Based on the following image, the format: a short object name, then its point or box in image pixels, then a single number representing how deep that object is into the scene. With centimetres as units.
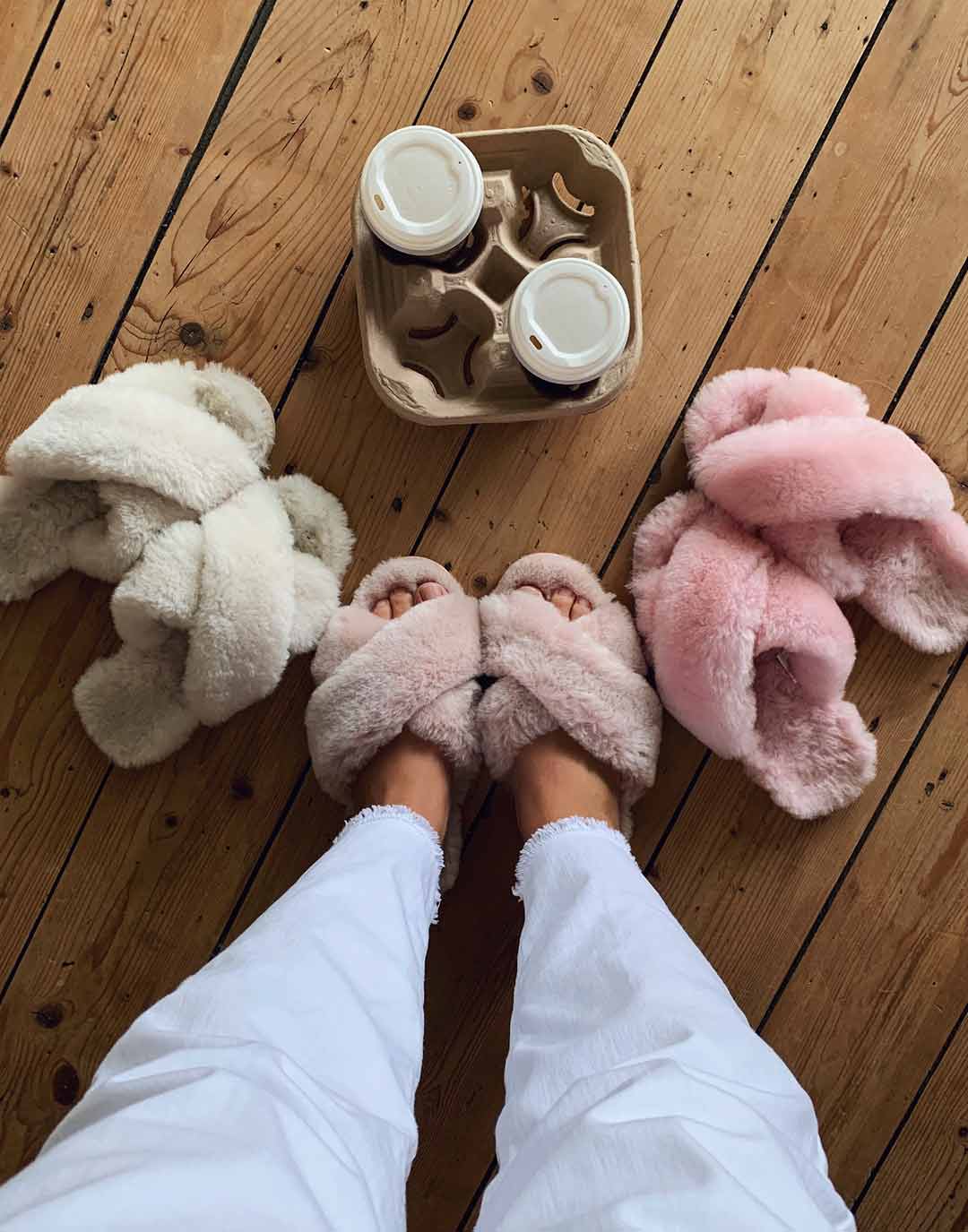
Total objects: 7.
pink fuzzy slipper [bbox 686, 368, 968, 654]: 70
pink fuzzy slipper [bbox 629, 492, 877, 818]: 70
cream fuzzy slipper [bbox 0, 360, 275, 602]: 67
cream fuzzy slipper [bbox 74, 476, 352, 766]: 68
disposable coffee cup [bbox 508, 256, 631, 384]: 64
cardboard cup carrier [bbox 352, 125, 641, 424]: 64
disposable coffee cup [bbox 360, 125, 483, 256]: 64
